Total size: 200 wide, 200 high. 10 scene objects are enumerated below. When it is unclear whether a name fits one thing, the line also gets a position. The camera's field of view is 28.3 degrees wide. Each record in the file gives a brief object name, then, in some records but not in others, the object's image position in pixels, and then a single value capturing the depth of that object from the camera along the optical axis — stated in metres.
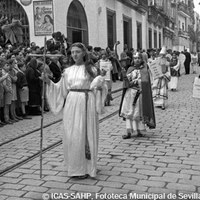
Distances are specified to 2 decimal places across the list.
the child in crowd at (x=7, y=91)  9.81
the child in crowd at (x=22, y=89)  10.52
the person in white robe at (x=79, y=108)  5.39
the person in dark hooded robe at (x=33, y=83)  11.05
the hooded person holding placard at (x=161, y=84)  12.16
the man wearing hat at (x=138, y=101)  7.95
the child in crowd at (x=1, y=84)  9.62
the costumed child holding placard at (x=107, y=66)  13.15
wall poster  15.79
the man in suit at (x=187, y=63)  29.16
